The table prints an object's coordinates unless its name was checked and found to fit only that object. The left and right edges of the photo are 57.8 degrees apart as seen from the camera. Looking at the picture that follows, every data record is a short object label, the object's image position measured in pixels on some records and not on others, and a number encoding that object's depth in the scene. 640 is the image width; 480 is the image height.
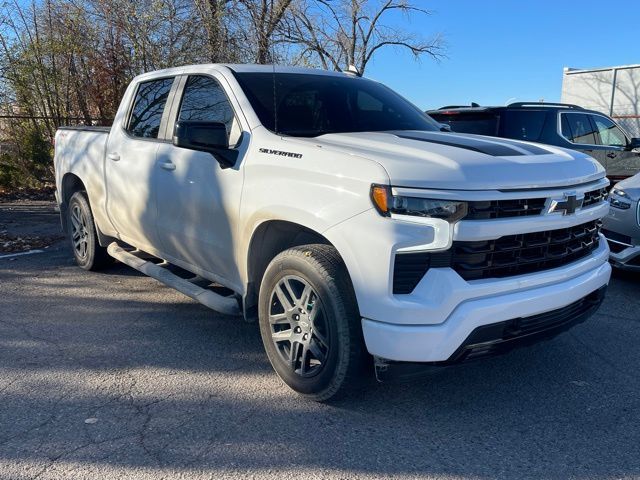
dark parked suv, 8.42
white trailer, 23.55
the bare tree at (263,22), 13.56
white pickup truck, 2.78
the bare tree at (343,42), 17.66
